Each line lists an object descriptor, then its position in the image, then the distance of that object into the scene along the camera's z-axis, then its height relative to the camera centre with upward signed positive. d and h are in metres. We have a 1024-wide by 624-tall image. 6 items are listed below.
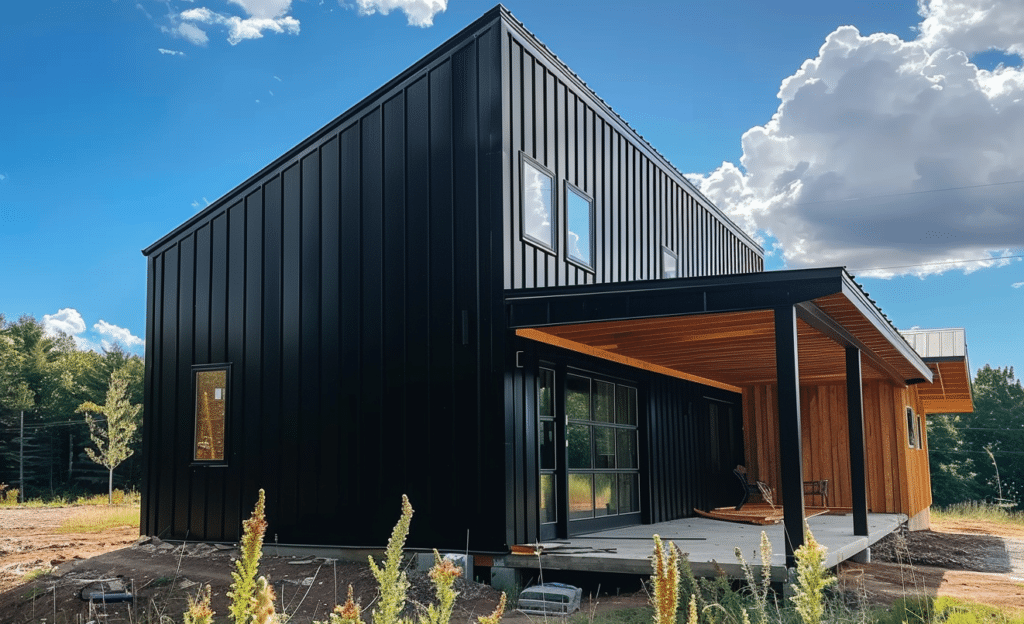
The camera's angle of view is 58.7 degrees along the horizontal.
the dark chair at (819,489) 14.77 -1.21
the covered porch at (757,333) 7.74 +0.89
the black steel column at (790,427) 7.46 -0.09
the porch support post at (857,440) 10.52 -0.29
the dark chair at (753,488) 13.81 -1.08
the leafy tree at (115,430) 21.22 -0.06
